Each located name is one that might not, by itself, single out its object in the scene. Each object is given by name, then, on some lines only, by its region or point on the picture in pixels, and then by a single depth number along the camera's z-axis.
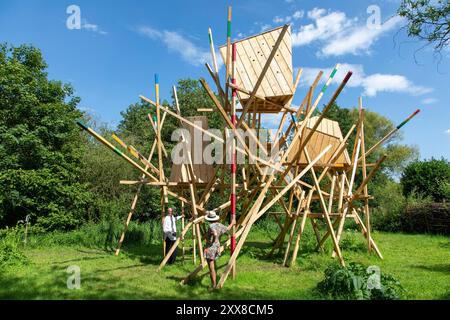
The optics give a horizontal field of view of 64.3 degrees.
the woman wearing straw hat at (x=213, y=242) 6.05
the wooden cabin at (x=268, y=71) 7.63
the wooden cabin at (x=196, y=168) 8.98
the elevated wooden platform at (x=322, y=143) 9.84
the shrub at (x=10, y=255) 7.74
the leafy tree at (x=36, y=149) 13.88
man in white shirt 8.76
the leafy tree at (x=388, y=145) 33.75
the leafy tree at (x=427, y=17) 7.89
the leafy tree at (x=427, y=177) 18.95
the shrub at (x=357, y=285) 4.95
